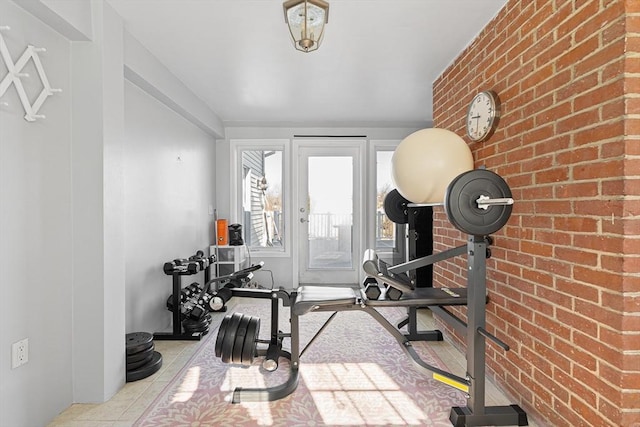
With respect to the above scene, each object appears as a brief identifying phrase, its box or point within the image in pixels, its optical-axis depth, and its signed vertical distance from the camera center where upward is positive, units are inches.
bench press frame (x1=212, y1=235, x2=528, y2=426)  77.0 -26.3
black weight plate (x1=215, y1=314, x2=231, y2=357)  95.4 -33.0
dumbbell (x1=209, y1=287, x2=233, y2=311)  99.4 -24.0
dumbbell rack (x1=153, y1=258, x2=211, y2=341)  126.6 -40.9
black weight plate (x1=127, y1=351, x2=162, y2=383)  95.6 -42.5
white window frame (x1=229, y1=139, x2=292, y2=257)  208.5 +20.4
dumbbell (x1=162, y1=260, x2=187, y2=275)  127.6 -19.8
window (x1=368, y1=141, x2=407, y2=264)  209.3 +6.2
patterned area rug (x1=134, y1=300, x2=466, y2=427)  80.0 -45.2
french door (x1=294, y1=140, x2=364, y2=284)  209.9 +1.0
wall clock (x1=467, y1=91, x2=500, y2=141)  92.5 +25.7
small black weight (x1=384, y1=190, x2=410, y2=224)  141.2 +1.8
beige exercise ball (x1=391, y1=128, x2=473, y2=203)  97.1 +13.5
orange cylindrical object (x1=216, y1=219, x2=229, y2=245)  189.0 -10.5
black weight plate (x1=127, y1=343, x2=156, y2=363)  97.2 -38.8
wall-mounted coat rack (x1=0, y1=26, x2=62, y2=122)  65.1 +25.5
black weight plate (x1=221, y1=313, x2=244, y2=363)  94.7 -34.1
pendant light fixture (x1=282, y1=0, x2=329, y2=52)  64.4 +34.9
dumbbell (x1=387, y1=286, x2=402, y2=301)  92.5 -20.9
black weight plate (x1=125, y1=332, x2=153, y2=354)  97.7 -35.7
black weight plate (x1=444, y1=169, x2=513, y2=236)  73.3 +1.5
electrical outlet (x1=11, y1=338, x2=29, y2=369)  67.8 -26.7
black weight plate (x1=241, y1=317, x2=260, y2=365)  94.7 -34.9
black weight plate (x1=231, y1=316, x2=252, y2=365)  94.6 -34.8
